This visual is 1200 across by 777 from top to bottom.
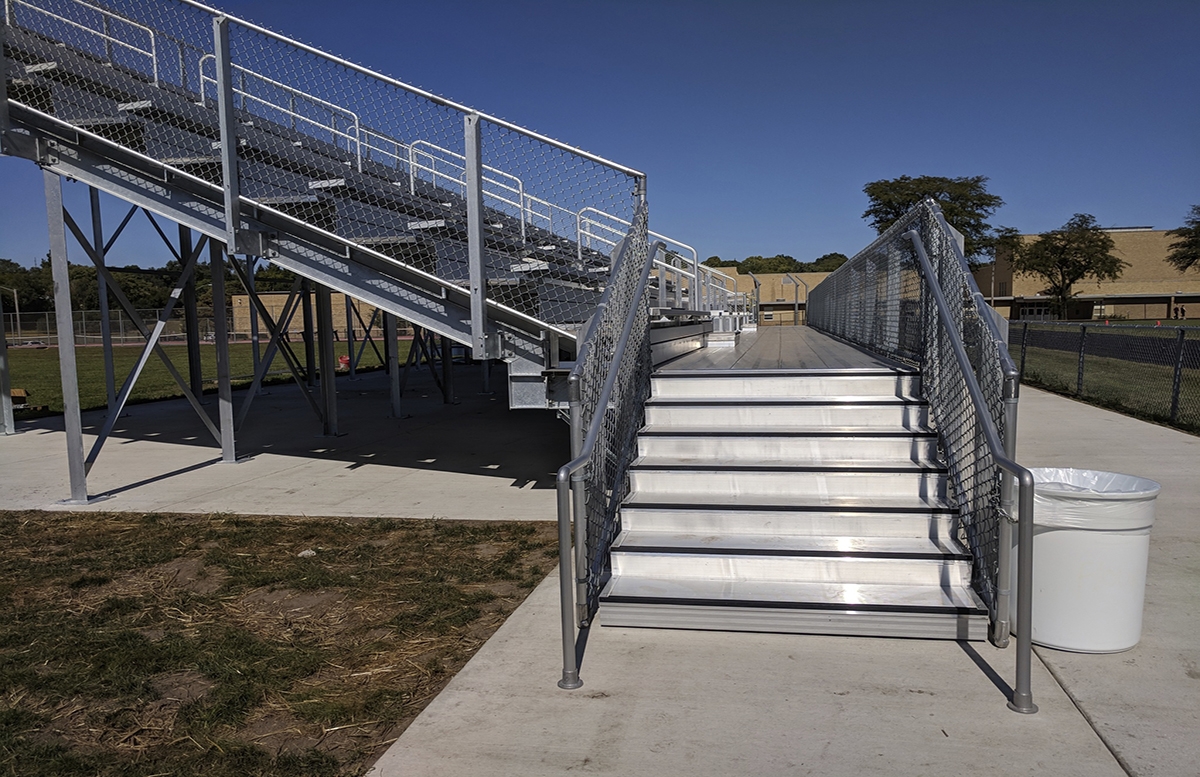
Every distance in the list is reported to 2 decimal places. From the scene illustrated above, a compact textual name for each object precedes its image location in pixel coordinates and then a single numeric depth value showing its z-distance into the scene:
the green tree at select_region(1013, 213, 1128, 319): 59.53
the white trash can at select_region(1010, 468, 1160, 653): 3.69
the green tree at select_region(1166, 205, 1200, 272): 51.81
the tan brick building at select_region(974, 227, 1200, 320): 67.25
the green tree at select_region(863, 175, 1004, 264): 49.09
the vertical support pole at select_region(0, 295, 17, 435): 12.10
